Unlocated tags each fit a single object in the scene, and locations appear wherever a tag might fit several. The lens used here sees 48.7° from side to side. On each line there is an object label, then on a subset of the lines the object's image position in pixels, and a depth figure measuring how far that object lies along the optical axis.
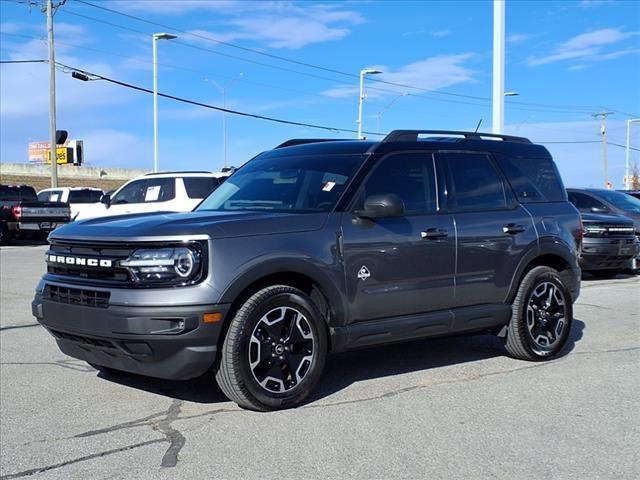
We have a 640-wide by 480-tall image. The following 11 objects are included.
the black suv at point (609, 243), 12.81
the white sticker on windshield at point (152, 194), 16.81
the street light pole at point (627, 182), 56.07
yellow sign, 36.33
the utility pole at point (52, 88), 30.33
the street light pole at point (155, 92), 32.13
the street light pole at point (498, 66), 16.30
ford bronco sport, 4.64
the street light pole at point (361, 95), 38.03
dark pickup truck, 22.47
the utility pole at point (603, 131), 64.31
